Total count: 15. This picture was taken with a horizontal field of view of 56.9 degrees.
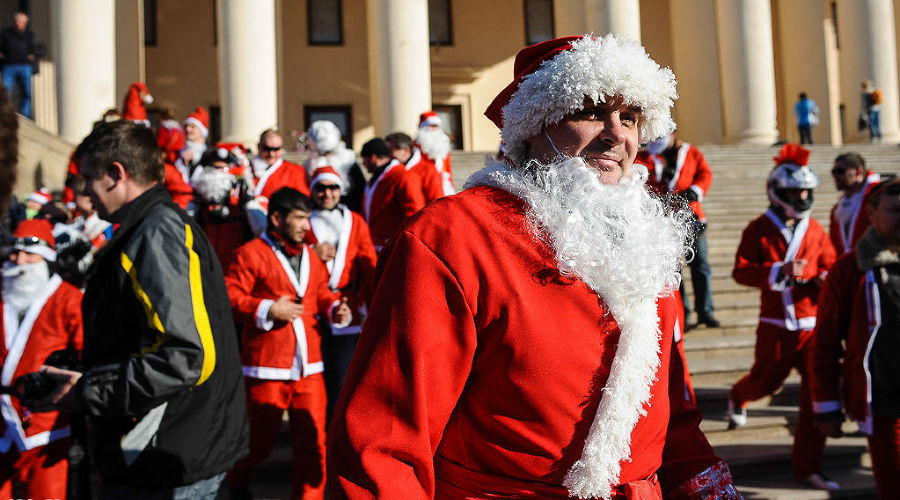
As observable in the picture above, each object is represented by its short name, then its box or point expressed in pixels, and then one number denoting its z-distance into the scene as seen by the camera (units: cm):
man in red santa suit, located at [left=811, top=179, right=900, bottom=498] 445
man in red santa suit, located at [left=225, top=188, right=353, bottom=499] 513
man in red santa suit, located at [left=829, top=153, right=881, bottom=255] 780
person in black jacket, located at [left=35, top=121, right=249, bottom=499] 285
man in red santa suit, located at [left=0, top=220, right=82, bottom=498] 439
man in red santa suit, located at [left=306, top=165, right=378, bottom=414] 589
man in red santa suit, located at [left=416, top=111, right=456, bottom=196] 871
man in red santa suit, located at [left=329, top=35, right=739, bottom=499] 187
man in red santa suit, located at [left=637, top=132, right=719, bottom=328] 898
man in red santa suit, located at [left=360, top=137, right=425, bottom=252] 736
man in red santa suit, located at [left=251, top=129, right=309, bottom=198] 788
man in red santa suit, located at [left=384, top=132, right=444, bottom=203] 759
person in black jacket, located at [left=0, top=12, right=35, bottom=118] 1297
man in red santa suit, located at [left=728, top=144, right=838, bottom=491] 640
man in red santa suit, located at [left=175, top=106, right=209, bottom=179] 893
